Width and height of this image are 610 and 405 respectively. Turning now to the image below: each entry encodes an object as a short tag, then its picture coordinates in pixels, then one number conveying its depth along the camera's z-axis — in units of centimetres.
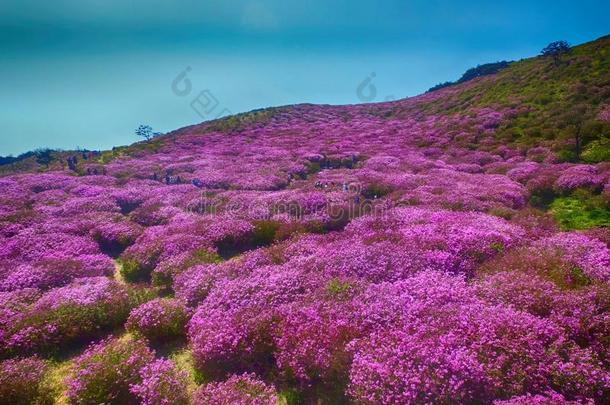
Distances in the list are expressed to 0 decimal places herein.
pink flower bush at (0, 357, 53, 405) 566
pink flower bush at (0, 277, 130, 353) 711
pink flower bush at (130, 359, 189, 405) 540
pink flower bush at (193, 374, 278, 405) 514
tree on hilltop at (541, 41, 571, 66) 4084
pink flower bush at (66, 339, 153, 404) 561
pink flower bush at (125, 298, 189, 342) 740
